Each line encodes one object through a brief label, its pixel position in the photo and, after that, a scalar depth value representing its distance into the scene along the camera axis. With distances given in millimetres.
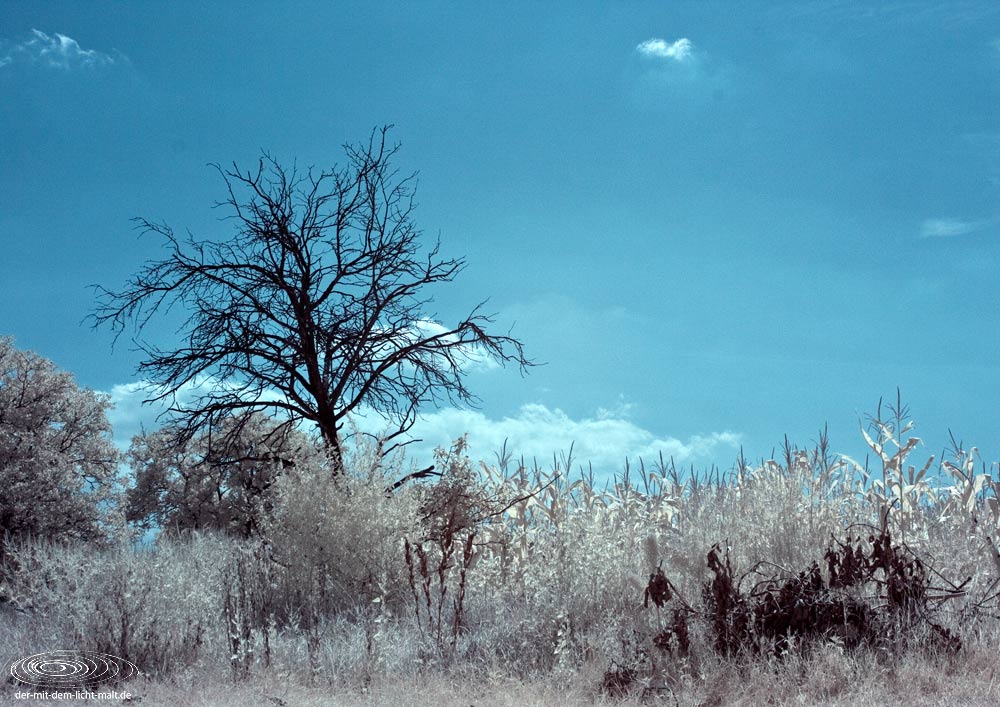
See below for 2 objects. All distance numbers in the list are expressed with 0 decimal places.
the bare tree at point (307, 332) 12078
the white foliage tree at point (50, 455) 14008
